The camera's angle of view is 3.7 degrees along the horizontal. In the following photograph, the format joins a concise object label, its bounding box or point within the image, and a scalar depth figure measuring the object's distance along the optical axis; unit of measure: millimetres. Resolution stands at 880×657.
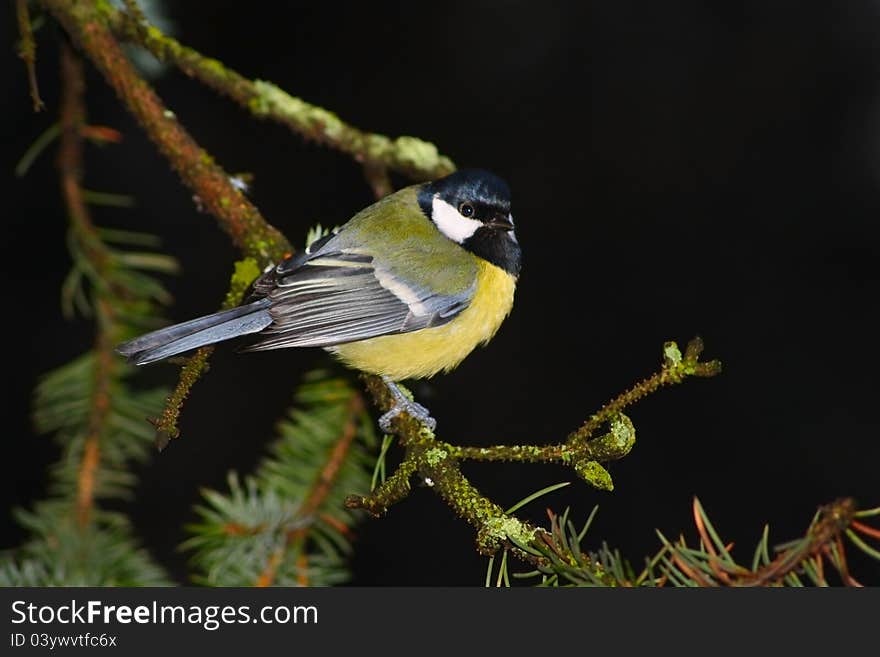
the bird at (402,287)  3666
